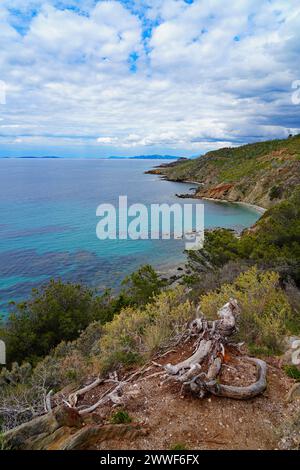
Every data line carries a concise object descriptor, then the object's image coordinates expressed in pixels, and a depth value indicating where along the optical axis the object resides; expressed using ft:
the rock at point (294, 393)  20.79
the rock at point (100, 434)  16.01
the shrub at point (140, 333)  27.66
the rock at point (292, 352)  25.33
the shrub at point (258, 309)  28.78
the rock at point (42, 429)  16.74
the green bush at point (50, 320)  45.78
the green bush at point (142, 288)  58.34
